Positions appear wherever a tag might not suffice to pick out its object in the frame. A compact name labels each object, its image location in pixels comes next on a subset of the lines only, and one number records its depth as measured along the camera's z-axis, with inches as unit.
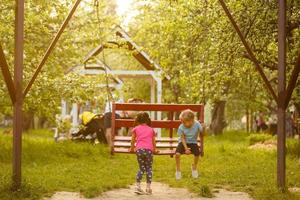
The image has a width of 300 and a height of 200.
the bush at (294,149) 706.2
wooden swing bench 446.3
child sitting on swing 434.9
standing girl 411.2
